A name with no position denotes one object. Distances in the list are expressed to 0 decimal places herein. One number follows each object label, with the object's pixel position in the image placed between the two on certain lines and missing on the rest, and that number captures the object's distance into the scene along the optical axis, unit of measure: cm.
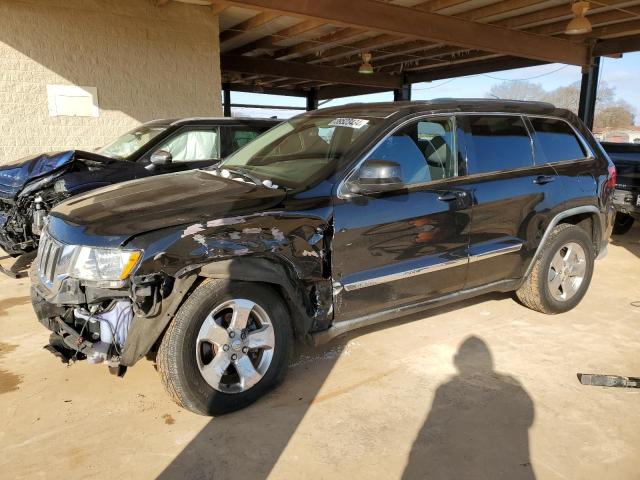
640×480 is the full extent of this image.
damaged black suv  287
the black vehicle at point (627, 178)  726
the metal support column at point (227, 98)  2008
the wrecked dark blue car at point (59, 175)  564
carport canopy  929
